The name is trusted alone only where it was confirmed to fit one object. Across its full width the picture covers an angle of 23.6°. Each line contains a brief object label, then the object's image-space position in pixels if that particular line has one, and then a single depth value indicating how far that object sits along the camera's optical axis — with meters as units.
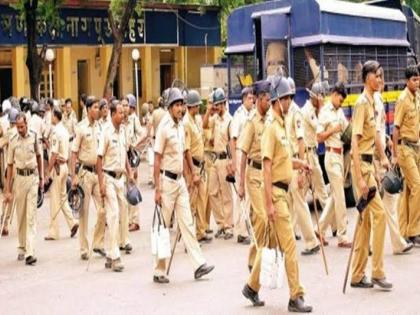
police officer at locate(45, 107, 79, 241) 15.02
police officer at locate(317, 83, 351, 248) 12.81
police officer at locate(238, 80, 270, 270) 9.93
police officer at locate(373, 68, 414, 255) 11.61
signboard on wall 29.87
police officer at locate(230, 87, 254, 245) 13.50
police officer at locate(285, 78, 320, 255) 12.18
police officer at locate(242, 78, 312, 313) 9.10
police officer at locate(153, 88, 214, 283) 10.98
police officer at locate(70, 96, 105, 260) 12.59
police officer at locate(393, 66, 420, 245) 12.12
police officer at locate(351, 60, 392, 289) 9.88
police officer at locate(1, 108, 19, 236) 13.61
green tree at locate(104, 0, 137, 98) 27.38
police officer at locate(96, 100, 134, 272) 11.92
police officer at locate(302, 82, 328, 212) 13.93
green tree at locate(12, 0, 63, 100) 25.11
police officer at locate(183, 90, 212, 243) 12.16
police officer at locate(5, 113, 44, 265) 12.85
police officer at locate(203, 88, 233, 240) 14.46
